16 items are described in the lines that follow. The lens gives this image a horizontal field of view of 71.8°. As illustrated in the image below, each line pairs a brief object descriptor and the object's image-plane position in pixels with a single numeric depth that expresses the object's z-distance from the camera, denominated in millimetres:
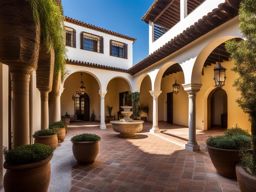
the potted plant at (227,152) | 4238
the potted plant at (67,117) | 15189
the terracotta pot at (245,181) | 2620
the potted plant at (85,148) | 5199
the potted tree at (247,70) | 3053
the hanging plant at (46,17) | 3020
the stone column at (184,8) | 8699
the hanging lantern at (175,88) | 11509
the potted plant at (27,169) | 2826
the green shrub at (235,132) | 5077
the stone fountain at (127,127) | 9516
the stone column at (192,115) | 7074
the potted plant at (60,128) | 7874
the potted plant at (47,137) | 5682
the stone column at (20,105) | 3404
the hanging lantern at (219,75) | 6550
